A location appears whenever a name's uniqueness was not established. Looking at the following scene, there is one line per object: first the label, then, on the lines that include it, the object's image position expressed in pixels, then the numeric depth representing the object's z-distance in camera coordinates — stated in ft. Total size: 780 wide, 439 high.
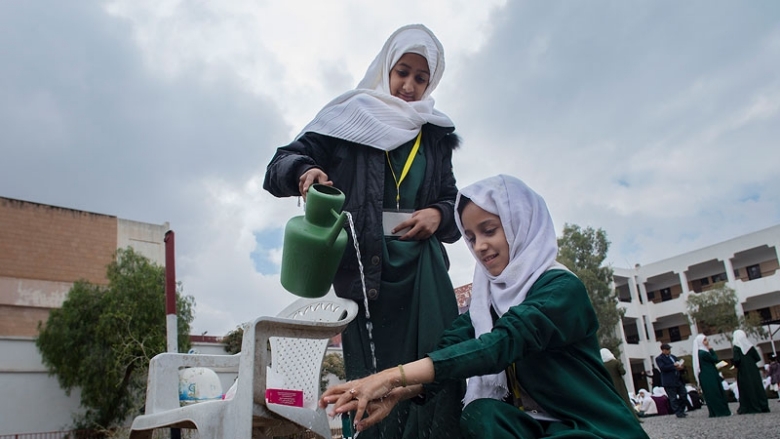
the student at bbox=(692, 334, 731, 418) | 32.71
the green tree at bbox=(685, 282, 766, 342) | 89.20
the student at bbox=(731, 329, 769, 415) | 32.65
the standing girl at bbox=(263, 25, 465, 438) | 7.26
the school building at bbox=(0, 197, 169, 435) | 63.98
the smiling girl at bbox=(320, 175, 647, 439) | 5.01
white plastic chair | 6.35
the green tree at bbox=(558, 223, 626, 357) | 76.84
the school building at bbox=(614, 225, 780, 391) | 113.91
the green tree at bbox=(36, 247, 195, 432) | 60.29
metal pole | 14.66
